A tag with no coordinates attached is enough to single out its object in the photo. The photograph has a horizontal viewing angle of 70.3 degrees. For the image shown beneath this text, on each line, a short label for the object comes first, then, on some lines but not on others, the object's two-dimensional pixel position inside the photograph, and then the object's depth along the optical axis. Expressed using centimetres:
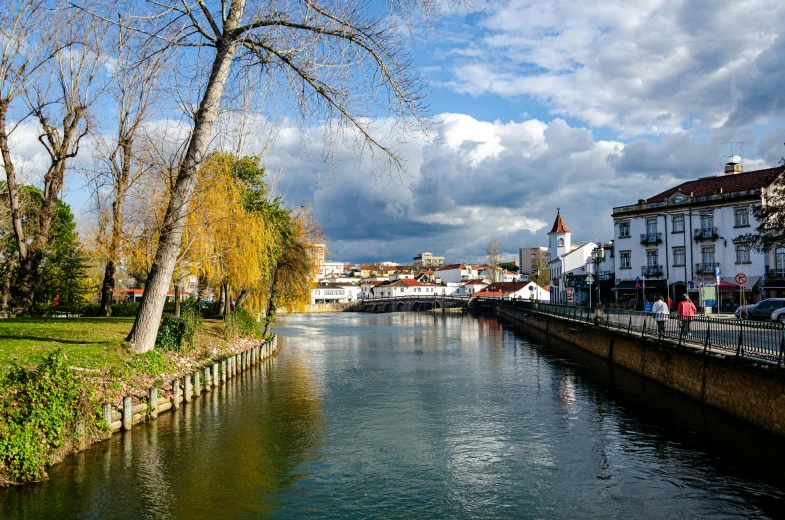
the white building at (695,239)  4603
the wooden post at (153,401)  1575
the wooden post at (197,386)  1926
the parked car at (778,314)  2712
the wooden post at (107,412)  1341
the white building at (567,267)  6745
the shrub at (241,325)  3049
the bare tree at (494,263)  14762
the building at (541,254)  16192
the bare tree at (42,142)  2289
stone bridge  12494
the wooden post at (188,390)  1828
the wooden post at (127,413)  1422
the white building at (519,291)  10356
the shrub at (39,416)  1032
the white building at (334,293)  14612
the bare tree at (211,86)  1001
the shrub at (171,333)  2067
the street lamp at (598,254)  3256
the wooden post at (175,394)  1719
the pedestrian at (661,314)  2183
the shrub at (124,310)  3537
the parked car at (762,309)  2956
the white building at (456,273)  16366
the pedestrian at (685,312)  1981
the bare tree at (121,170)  2424
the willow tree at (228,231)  2388
